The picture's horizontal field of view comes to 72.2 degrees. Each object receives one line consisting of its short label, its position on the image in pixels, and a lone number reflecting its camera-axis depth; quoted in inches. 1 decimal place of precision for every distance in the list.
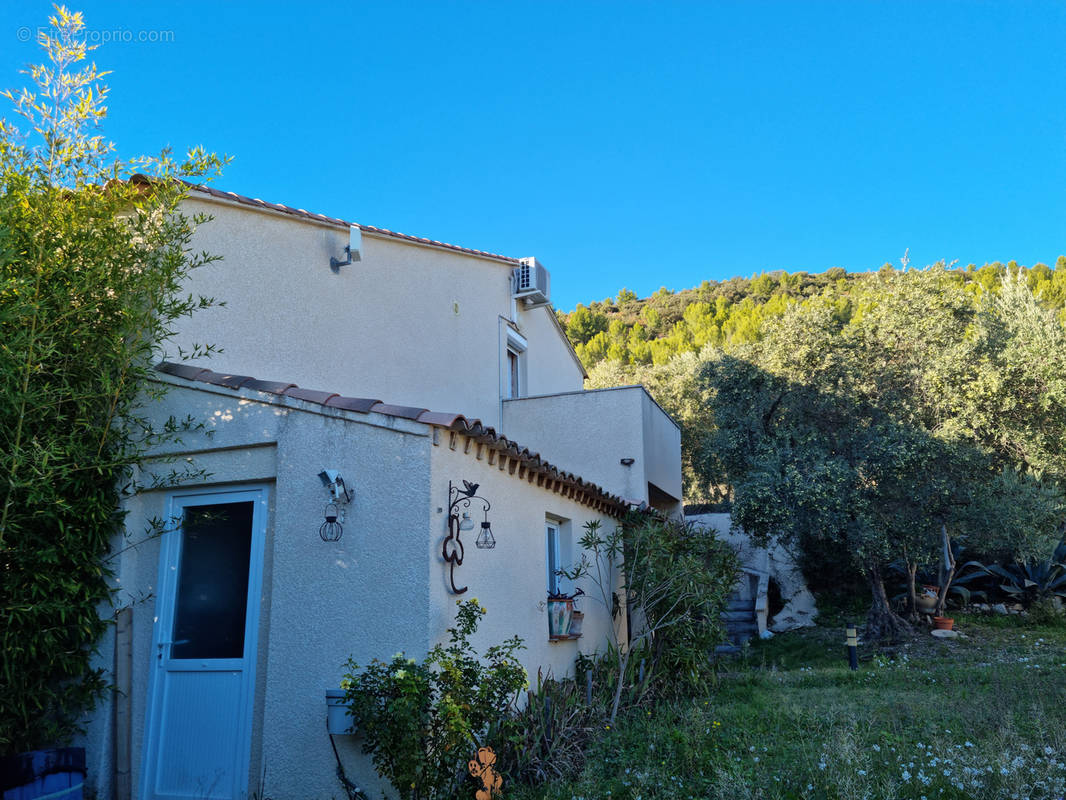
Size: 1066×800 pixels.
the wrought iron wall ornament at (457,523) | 221.9
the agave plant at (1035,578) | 617.6
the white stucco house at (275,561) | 212.2
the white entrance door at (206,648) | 223.0
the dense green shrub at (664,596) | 342.0
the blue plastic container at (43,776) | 198.8
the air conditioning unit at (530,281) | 530.3
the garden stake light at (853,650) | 442.9
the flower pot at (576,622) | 323.3
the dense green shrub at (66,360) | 206.2
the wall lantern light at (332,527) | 218.5
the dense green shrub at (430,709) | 182.7
